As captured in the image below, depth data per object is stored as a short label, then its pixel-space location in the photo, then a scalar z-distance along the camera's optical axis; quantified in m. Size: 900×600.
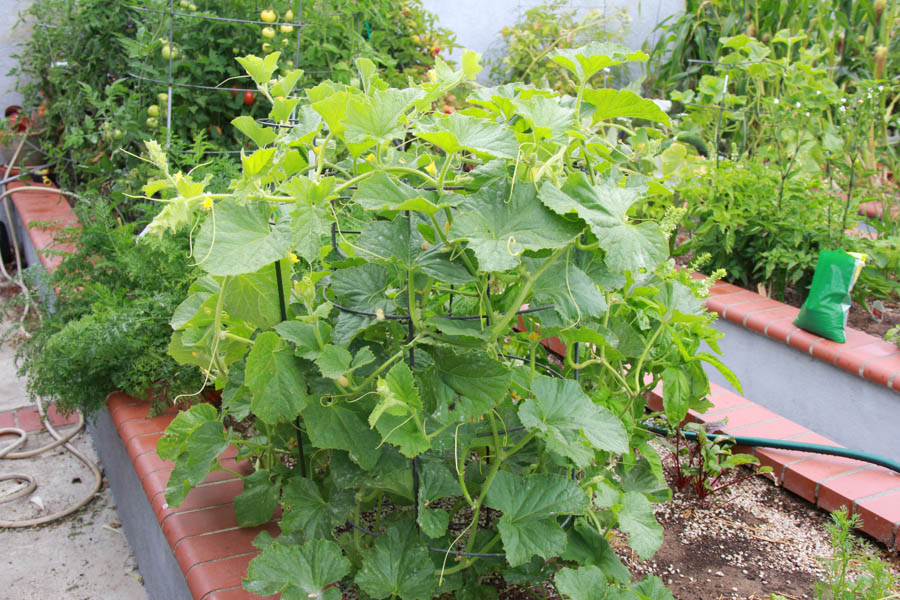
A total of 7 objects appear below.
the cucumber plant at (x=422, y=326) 0.95
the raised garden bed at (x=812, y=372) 2.43
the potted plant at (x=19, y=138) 4.15
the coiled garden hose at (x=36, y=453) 2.17
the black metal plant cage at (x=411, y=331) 1.10
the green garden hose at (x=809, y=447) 1.84
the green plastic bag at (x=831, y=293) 2.46
